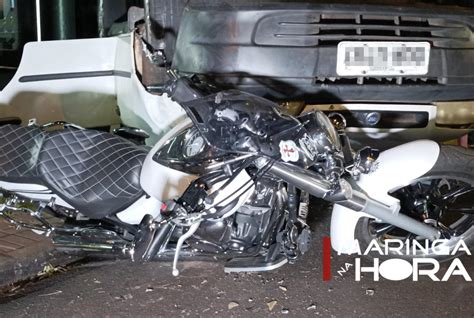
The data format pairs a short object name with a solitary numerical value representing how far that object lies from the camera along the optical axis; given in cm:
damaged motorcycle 225
